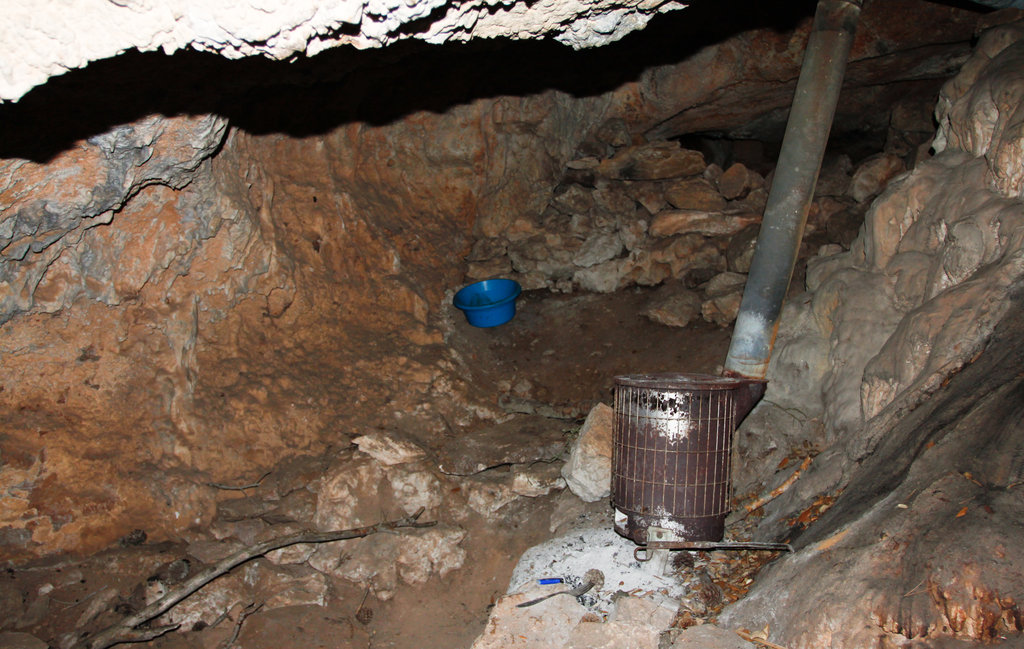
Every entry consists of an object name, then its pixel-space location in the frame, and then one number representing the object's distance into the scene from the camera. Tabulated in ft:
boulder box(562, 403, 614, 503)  15.64
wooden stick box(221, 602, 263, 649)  14.21
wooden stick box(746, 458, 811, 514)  14.20
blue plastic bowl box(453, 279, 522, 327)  22.17
